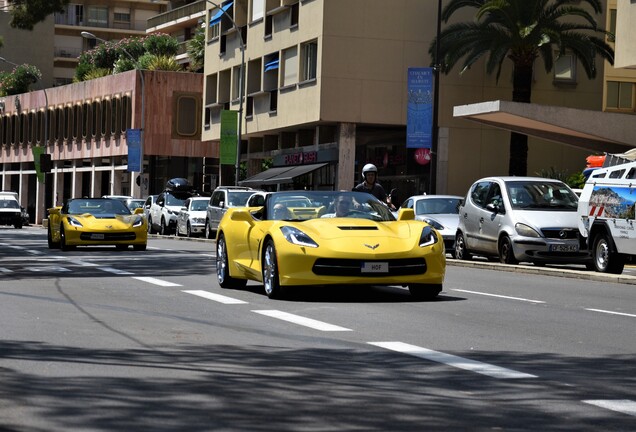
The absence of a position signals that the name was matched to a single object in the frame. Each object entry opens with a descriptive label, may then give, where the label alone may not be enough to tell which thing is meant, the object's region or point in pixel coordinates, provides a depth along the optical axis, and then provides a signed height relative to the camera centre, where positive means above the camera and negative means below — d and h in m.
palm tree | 52.62 +4.43
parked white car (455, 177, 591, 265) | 27.73 -1.06
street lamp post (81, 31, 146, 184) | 86.56 +2.51
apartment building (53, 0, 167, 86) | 133.38 +11.70
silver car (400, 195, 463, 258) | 33.72 -1.11
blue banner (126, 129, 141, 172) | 79.75 +0.12
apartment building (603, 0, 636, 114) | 68.06 +3.83
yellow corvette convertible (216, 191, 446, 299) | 16.48 -0.94
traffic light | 84.46 -0.77
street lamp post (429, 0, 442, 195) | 45.97 +2.04
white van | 24.38 -0.81
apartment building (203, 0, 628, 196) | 59.41 +2.73
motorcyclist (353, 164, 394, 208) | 22.47 -0.39
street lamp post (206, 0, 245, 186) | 63.38 +1.45
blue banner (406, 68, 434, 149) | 46.34 +1.61
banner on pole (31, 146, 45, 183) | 92.84 -0.58
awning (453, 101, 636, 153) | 44.81 +1.34
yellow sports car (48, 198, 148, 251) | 35.28 -1.73
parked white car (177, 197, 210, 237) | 54.31 -2.28
